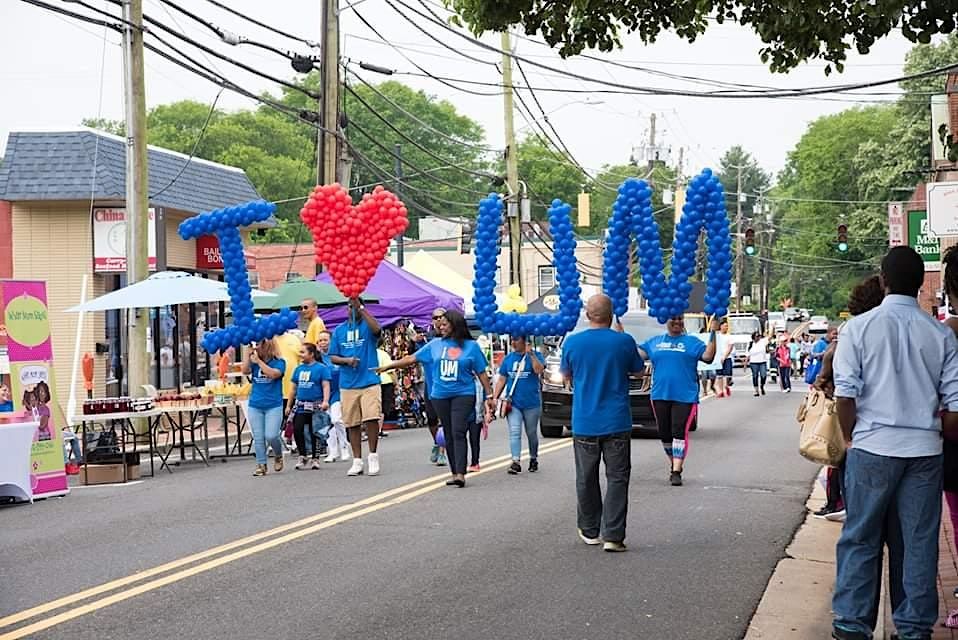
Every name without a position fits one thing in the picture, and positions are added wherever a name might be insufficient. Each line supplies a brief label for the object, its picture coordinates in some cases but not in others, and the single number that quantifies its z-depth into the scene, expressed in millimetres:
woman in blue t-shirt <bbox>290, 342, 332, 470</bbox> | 15805
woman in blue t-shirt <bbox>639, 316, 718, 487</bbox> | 13219
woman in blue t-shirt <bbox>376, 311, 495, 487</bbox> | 13297
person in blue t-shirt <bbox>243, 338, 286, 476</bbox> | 14828
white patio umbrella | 16797
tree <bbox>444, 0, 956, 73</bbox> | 8969
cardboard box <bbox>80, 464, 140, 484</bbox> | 15008
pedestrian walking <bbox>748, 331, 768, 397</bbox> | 33875
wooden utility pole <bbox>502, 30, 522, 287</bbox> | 33906
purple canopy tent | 24266
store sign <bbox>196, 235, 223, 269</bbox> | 27906
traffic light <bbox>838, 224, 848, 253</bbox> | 46062
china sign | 23891
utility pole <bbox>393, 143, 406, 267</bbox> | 43406
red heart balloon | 14291
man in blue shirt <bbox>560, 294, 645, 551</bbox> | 9172
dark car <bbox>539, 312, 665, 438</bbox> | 19266
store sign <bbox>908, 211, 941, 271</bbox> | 31562
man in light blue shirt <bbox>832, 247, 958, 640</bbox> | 5957
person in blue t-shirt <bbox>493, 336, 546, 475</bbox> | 14438
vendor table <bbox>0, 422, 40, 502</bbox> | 12828
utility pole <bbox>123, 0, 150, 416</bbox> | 18531
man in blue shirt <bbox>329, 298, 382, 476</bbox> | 14227
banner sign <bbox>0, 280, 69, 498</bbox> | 13570
